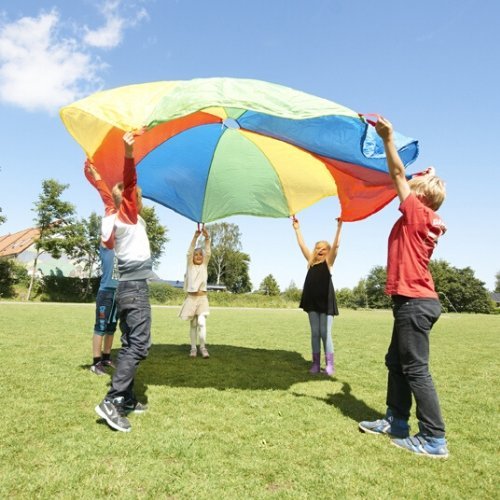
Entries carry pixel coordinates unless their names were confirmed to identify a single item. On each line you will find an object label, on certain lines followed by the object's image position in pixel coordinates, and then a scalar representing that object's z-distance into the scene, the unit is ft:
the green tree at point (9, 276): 121.08
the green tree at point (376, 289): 241.55
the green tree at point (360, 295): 231.67
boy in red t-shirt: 10.87
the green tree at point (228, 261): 264.31
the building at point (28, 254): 178.70
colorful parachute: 13.32
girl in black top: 20.58
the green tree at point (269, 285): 304.09
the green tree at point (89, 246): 148.46
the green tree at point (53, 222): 126.31
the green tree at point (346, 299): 218.38
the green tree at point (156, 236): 173.27
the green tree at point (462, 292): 222.28
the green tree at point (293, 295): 162.14
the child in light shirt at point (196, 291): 23.94
